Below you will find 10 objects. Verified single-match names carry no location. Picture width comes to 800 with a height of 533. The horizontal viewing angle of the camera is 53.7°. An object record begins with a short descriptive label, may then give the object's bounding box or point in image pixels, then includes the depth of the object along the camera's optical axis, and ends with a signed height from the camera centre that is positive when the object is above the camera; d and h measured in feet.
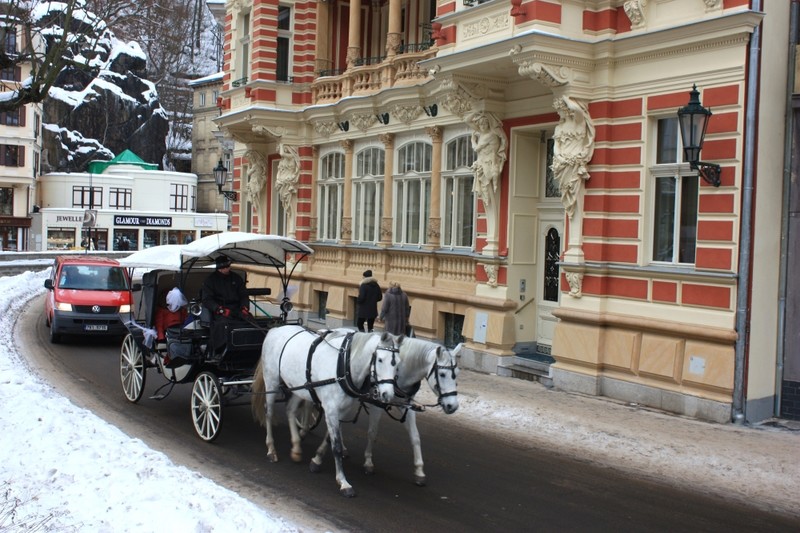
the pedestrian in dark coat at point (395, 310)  51.29 -4.52
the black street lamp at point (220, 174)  82.94 +6.46
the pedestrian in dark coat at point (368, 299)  55.83 -4.21
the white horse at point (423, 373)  24.04 -4.09
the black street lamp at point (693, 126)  36.04 +5.63
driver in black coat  33.68 -2.85
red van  58.08 -4.94
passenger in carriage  38.52 -4.09
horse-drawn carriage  33.04 -4.52
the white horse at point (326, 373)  25.30 -4.69
